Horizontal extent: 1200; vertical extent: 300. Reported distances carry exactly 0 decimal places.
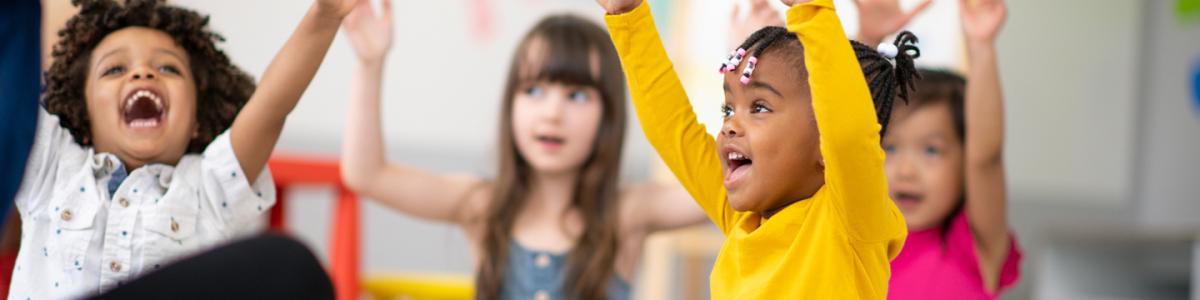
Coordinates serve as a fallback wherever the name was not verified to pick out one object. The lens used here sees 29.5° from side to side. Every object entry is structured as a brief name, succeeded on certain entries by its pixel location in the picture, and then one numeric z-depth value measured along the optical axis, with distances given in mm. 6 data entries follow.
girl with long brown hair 2807
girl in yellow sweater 1939
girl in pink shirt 2482
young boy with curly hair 2153
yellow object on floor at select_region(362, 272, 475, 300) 3113
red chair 2817
